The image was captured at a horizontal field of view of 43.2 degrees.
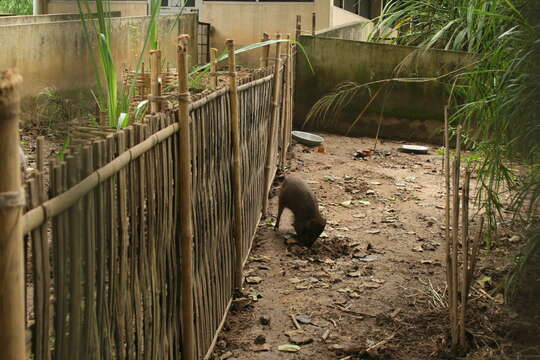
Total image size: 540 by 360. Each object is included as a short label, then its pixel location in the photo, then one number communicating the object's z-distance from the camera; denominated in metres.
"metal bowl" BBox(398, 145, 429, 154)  8.20
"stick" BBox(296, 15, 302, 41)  8.36
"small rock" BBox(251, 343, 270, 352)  3.43
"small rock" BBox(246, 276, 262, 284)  4.30
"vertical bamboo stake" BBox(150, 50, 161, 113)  2.72
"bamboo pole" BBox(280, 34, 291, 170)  6.55
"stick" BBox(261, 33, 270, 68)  5.18
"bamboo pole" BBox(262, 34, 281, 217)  5.49
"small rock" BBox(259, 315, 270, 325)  3.73
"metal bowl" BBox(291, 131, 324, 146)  8.26
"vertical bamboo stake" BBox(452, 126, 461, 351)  3.05
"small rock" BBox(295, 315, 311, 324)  3.79
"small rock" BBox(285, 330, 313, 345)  3.54
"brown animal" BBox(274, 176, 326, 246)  4.84
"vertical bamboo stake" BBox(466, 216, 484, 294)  3.07
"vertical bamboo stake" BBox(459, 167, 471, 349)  3.07
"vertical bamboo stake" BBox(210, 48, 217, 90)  3.60
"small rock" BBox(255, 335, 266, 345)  3.50
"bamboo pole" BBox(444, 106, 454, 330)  3.18
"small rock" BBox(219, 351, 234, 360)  3.31
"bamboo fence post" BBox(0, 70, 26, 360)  1.18
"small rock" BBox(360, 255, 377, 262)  4.75
